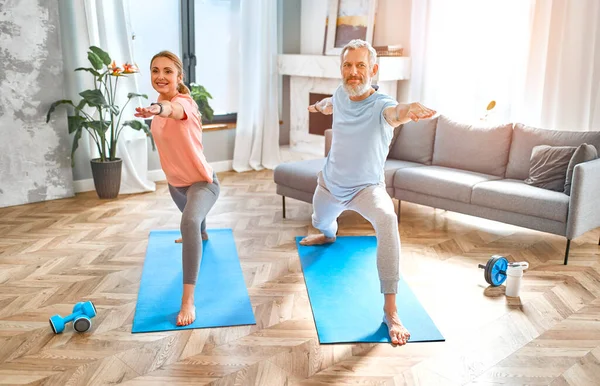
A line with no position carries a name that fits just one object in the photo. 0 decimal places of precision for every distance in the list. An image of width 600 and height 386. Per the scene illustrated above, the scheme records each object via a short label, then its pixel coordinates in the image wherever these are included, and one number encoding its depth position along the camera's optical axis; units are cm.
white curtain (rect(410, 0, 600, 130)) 466
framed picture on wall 611
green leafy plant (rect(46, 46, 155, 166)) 498
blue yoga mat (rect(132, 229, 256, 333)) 298
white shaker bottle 327
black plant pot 523
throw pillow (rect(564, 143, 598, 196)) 396
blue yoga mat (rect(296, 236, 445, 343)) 286
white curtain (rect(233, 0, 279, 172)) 630
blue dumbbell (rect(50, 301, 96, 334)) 280
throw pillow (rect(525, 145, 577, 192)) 406
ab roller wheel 336
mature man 288
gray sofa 383
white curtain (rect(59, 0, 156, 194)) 517
